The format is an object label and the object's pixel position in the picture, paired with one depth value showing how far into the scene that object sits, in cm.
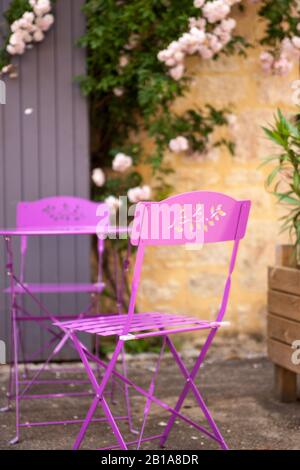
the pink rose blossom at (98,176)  515
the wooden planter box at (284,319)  380
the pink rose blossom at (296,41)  521
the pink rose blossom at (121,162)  509
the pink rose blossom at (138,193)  510
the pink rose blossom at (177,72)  498
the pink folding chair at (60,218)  418
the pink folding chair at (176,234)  268
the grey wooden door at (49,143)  495
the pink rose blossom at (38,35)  489
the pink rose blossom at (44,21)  486
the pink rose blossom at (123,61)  508
